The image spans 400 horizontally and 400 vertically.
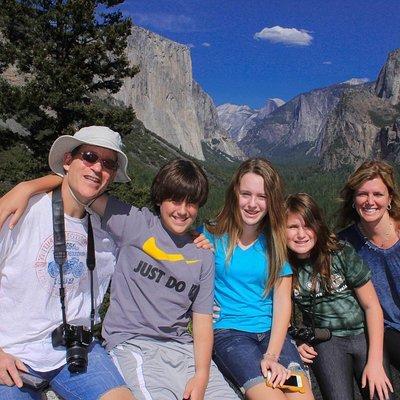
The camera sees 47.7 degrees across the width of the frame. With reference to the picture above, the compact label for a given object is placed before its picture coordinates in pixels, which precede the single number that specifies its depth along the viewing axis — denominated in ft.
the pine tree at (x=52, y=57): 48.34
